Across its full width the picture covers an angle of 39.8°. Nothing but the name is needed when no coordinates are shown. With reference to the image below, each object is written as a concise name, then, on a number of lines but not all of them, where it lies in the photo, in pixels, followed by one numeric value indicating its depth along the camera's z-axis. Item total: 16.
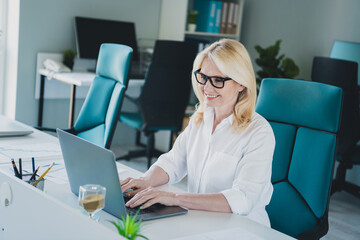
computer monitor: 4.21
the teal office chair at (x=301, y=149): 1.78
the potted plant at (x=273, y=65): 4.26
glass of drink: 1.25
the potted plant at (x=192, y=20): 4.64
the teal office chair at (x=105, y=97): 2.49
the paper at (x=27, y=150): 1.90
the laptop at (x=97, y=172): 1.34
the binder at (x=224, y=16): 4.77
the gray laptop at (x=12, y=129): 2.19
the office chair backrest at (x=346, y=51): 4.07
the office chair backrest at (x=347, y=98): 3.45
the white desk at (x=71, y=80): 3.76
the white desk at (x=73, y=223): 1.10
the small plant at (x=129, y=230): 1.07
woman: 1.59
